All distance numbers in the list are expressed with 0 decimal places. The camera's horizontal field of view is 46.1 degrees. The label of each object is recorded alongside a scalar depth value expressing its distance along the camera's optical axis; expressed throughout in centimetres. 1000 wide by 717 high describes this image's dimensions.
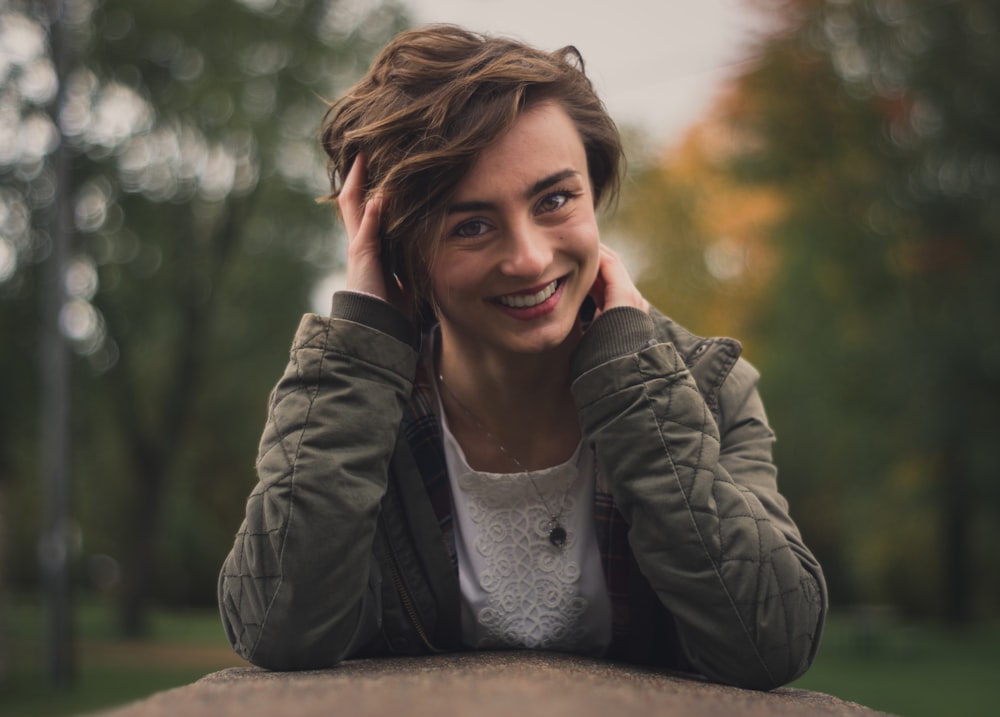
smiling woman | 219
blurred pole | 1212
